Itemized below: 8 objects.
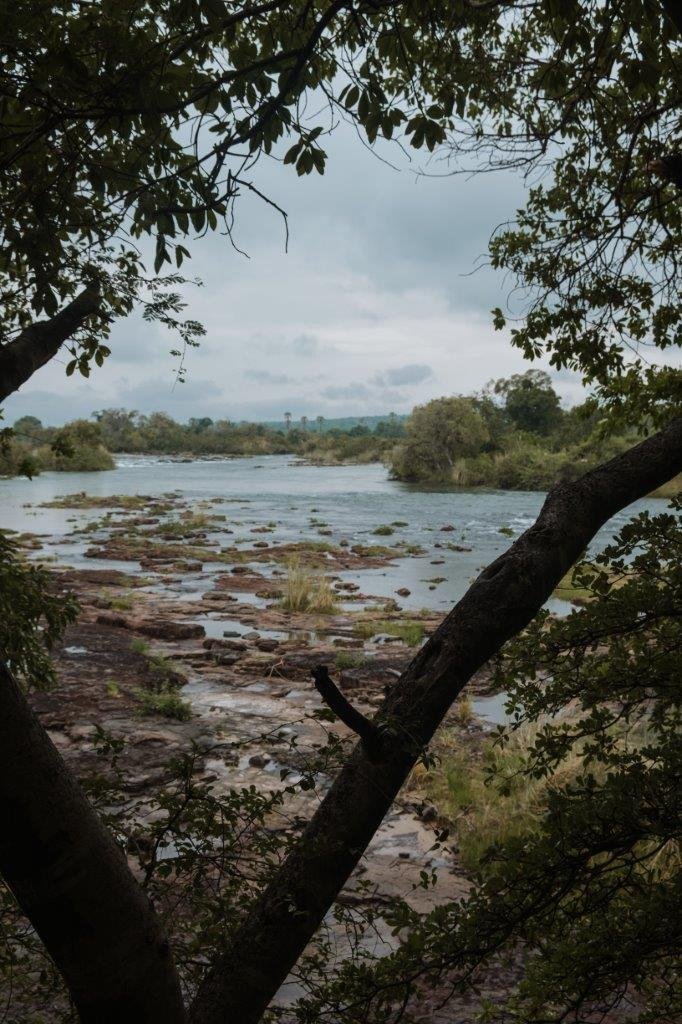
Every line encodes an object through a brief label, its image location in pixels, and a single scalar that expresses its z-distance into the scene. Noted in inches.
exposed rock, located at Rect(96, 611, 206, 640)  478.2
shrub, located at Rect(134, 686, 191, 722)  323.0
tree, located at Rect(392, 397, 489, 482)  2018.9
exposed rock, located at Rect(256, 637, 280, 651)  457.3
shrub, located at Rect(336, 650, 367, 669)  414.6
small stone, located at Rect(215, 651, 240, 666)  423.5
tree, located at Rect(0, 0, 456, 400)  78.0
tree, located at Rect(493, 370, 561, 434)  2151.8
